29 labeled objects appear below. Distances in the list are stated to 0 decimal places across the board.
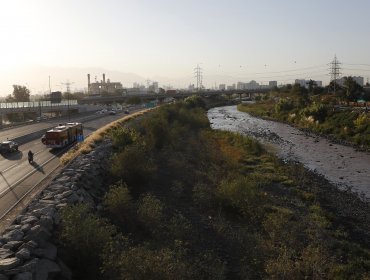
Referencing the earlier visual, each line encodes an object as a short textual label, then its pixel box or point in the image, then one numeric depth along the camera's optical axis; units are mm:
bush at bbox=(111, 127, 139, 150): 45075
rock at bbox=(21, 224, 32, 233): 19359
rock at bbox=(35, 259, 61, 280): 15789
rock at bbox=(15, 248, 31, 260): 16281
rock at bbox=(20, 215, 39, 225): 20359
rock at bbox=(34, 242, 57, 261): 17312
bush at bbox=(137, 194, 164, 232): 25109
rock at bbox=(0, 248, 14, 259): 16395
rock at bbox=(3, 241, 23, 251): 17438
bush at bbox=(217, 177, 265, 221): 31594
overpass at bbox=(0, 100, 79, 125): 106688
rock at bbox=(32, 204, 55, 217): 21147
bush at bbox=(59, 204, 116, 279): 18422
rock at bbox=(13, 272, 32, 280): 14829
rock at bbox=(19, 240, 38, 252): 17281
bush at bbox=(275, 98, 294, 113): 136625
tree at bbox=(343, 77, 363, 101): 129750
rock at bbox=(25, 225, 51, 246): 18312
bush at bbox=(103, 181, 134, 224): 25766
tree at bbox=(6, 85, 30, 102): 167462
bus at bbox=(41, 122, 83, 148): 54031
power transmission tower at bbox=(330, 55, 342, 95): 185362
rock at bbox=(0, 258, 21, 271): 15310
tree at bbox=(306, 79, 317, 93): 185688
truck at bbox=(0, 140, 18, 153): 52156
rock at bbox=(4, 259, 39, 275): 15141
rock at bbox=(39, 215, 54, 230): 19641
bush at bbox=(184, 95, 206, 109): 151850
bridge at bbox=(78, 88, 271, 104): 173412
